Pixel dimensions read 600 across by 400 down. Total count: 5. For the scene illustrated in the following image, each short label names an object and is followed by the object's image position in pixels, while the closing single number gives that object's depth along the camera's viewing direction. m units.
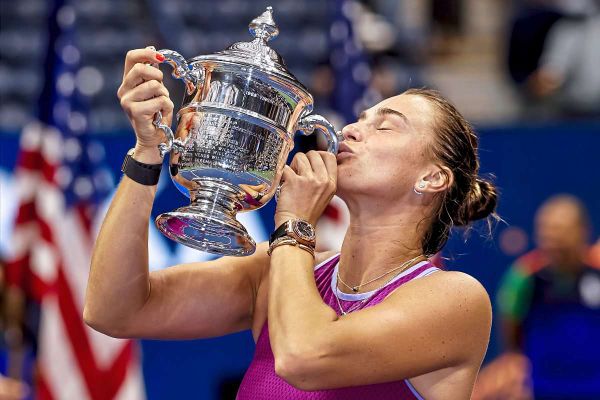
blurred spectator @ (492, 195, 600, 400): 9.70
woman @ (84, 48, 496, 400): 4.03
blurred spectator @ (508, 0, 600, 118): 12.24
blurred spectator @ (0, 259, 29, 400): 8.61
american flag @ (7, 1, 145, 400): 8.45
